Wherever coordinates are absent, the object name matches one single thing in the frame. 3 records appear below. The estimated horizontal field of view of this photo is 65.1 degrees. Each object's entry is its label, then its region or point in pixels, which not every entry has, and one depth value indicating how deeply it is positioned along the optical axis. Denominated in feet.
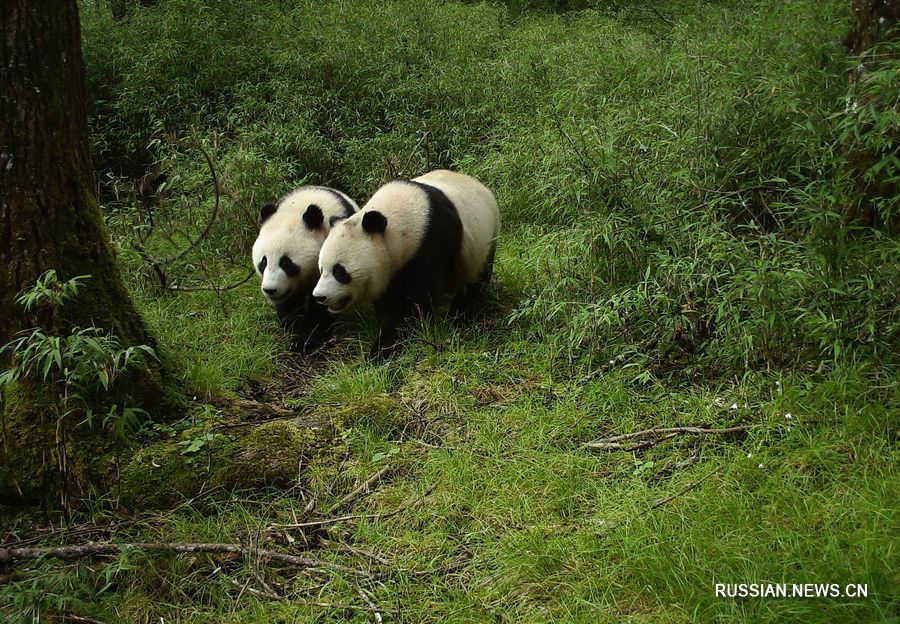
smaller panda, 18.20
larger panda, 16.83
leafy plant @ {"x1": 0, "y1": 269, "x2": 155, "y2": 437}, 9.78
